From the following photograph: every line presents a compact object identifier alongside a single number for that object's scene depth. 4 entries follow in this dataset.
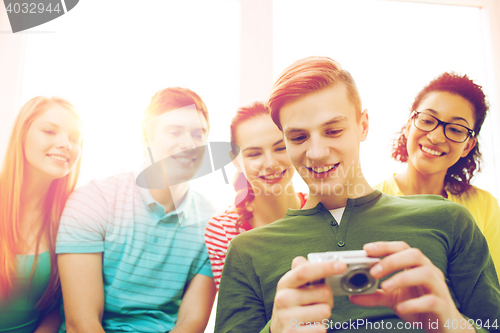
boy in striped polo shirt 1.19
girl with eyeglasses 1.38
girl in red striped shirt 1.31
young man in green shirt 0.80
